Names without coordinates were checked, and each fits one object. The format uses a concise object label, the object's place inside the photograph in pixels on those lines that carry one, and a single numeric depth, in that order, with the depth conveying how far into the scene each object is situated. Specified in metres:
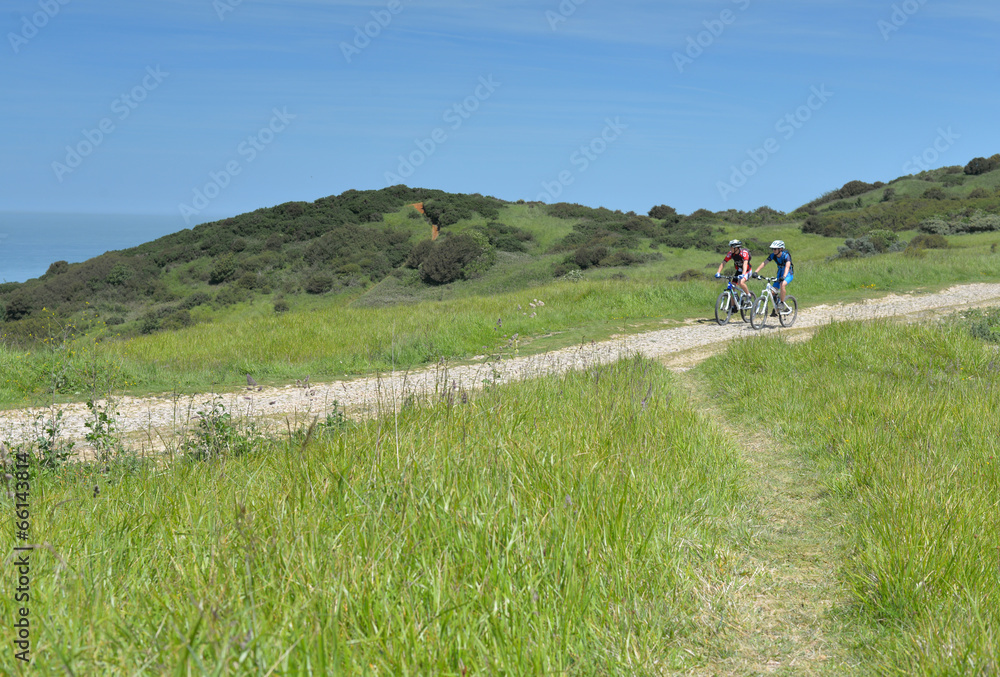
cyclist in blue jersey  16.03
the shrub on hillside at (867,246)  31.91
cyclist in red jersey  16.44
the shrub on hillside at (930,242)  33.69
